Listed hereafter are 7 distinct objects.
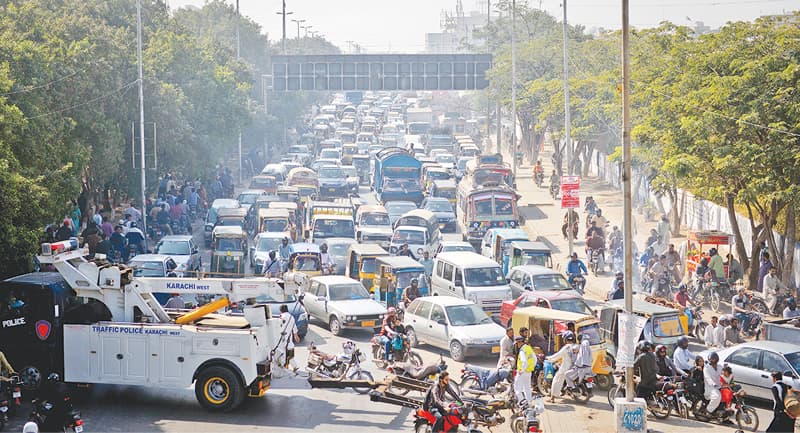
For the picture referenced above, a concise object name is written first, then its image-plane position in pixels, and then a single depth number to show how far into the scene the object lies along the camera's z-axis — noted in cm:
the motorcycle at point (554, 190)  6019
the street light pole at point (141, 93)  4244
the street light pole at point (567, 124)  4028
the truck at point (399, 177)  5334
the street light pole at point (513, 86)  6041
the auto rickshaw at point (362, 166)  6908
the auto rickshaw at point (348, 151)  7371
